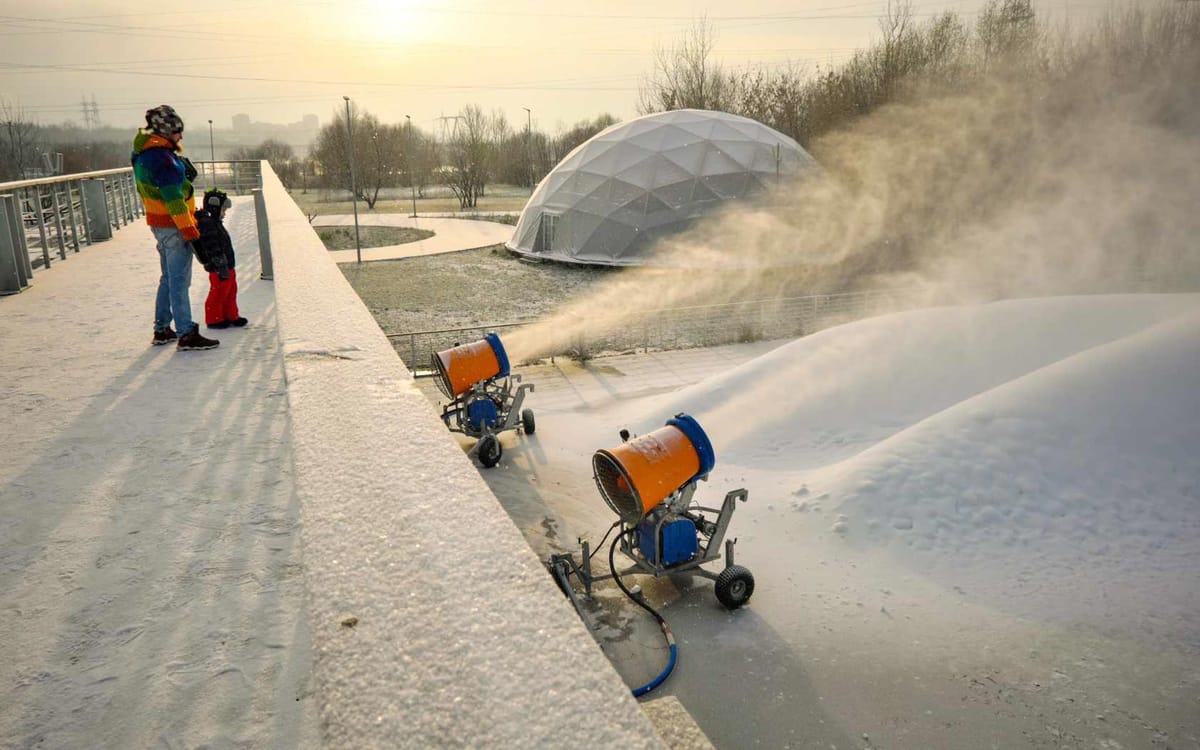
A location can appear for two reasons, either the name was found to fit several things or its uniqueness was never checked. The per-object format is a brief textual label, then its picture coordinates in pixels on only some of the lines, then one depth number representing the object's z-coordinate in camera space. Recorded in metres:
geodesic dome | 26.83
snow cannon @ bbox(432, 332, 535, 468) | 9.29
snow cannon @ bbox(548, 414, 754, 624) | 5.89
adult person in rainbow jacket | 5.82
